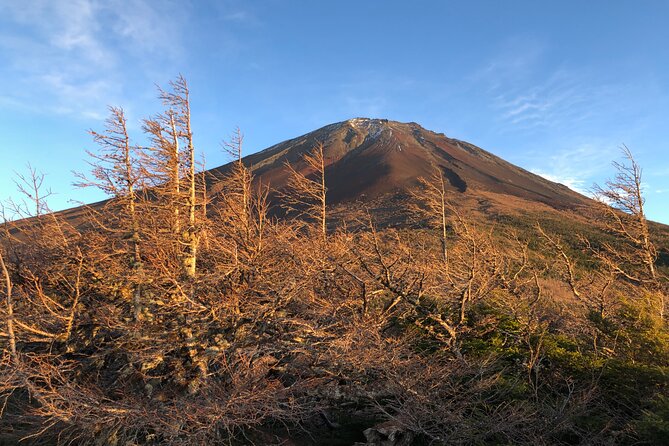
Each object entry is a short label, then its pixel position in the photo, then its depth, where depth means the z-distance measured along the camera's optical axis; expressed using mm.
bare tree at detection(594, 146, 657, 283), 11008
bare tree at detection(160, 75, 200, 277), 8328
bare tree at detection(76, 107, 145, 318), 7723
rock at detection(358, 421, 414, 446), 6891
